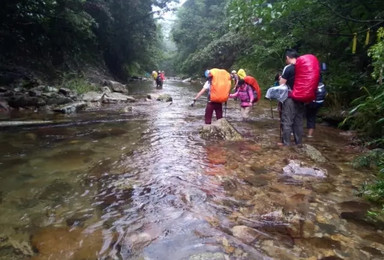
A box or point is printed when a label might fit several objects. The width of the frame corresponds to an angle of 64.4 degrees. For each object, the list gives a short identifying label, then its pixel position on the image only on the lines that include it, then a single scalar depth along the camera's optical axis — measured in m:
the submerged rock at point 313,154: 5.52
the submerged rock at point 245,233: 2.95
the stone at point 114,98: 13.93
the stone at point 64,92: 12.98
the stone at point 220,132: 7.18
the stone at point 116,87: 18.94
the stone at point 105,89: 16.72
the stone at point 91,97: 13.21
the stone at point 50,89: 12.48
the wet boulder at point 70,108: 10.27
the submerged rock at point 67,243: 2.68
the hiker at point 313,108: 6.77
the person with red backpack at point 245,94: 9.52
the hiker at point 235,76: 9.99
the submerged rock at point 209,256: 2.63
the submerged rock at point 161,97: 15.48
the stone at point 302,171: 4.71
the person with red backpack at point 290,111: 5.84
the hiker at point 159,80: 26.14
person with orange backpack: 7.42
